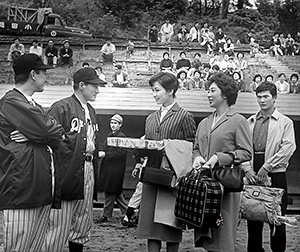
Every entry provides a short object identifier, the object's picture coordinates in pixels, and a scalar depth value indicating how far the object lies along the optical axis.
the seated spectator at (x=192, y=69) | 7.30
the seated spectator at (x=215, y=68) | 8.11
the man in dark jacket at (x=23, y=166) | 2.78
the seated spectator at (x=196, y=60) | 7.80
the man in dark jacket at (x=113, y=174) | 5.38
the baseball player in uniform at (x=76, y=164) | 3.37
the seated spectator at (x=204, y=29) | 8.41
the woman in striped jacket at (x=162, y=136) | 3.27
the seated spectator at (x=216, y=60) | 8.20
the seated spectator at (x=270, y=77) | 7.23
